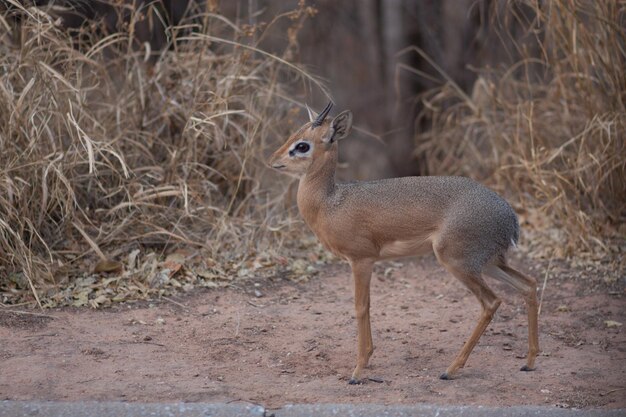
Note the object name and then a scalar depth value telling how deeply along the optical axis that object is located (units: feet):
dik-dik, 30.94
